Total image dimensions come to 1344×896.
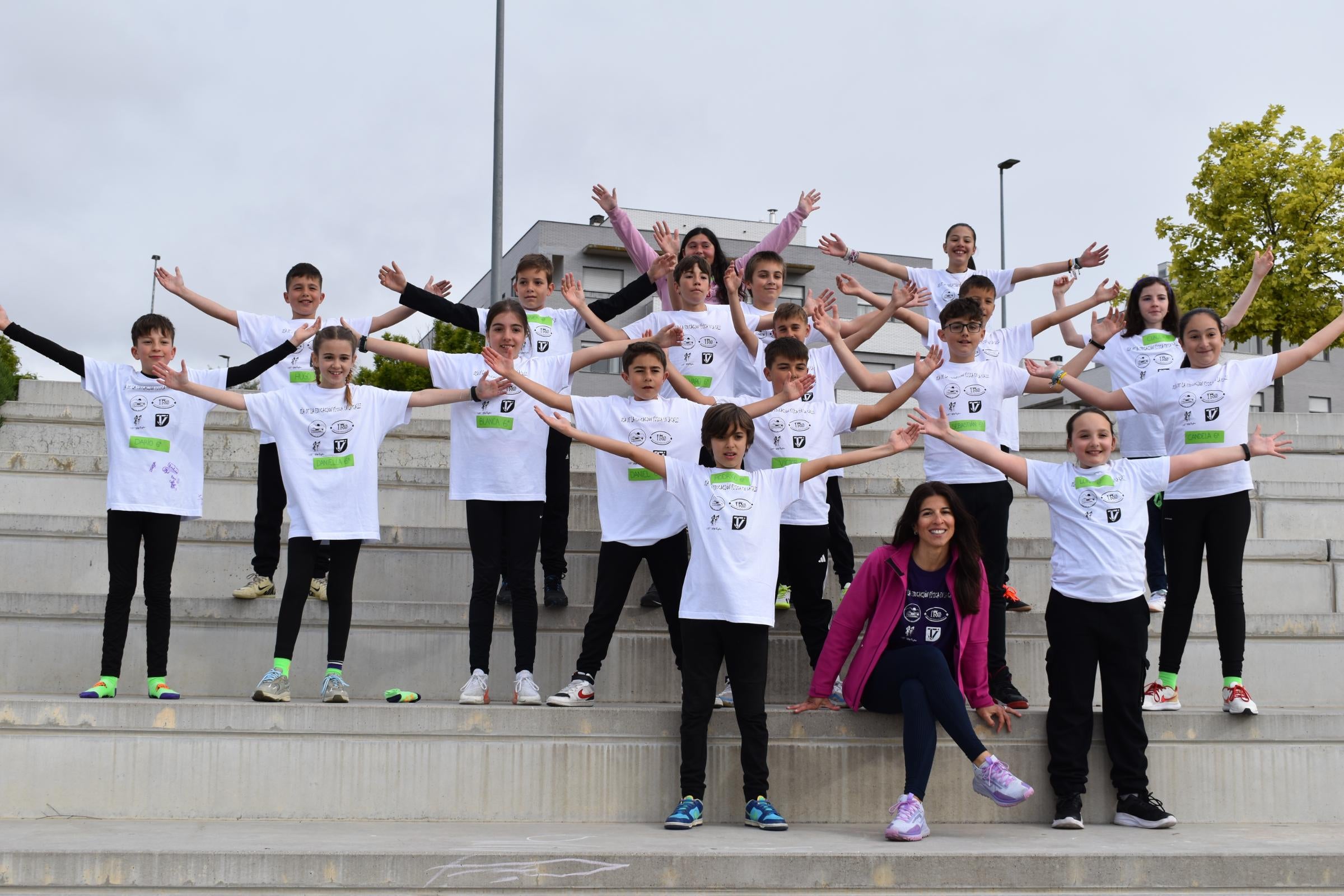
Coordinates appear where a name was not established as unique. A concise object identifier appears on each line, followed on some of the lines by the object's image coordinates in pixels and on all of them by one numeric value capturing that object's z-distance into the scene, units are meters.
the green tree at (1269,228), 21.92
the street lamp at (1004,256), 33.41
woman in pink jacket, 5.55
